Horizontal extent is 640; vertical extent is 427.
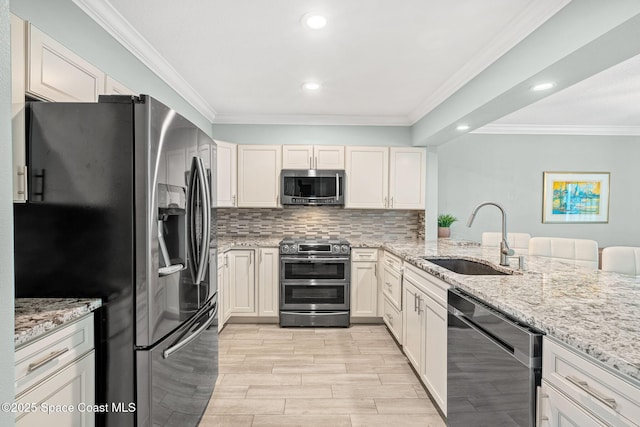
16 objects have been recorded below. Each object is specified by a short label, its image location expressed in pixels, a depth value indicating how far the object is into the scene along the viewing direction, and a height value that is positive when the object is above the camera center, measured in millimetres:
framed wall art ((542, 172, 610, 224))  4812 +218
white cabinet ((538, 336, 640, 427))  869 -522
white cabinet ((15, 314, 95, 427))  1065 -599
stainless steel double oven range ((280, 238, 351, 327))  3766 -869
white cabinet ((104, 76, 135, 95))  1890 +717
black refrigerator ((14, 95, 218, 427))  1413 -88
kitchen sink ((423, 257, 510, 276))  2522 -427
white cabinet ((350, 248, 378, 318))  3863 -851
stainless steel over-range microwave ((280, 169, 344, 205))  4031 +272
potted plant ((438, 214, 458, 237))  4438 -177
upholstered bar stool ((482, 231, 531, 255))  3836 -340
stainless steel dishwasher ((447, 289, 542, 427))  1221 -674
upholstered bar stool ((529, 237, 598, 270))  3006 -352
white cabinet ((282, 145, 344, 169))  4125 +648
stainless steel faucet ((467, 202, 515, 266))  2205 -222
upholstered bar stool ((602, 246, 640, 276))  2564 -369
